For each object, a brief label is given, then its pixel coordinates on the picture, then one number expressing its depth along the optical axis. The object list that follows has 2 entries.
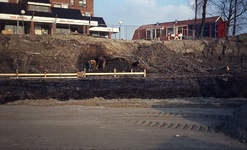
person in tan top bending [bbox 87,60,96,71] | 19.31
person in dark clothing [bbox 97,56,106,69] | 19.67
